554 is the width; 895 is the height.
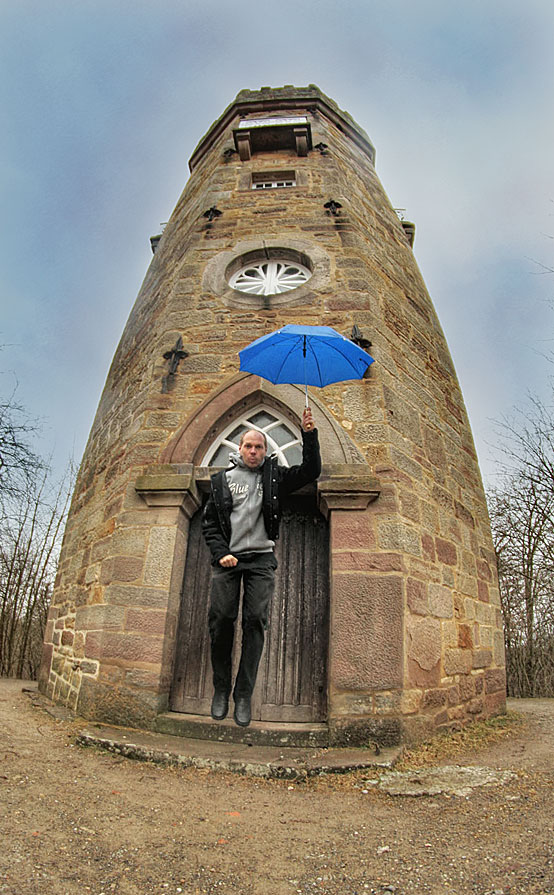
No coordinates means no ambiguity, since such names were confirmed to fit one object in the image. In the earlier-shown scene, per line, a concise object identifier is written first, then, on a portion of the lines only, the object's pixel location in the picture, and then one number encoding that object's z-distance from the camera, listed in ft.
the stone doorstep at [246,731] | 13.01
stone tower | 14.10
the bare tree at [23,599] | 45.16
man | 11.32
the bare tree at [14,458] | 39.78
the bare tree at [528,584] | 38.78
